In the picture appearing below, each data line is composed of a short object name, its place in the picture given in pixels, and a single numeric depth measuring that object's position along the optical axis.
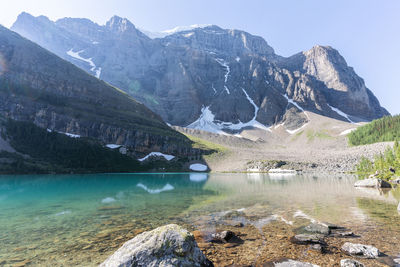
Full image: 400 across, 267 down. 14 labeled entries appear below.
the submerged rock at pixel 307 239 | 12.84
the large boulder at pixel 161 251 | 8.19
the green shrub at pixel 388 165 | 51.34
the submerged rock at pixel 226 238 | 13.87
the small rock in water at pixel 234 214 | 21.47
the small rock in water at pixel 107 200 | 32.85
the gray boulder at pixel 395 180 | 49.54
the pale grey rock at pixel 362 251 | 10.70
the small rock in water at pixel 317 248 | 11.75
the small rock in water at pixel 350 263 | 9.35
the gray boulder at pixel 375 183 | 45.31
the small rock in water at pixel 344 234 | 14.31
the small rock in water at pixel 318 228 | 14.87
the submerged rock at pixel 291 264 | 9.15
